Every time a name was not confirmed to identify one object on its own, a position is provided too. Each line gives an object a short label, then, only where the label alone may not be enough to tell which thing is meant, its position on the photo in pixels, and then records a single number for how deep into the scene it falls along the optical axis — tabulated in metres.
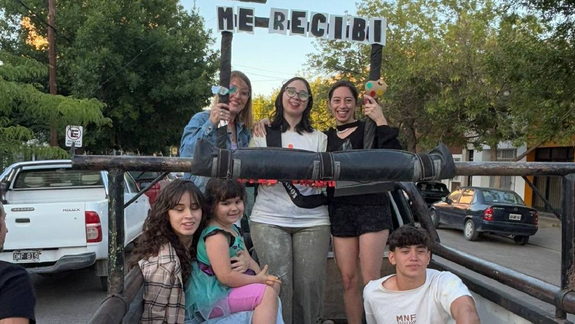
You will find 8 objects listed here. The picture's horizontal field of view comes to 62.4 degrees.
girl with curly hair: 2.12
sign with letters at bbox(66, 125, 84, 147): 10.95
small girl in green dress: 2.25
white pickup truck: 5.74
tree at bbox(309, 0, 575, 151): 9.39
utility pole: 14.38
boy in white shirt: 2.26
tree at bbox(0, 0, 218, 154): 16.70
